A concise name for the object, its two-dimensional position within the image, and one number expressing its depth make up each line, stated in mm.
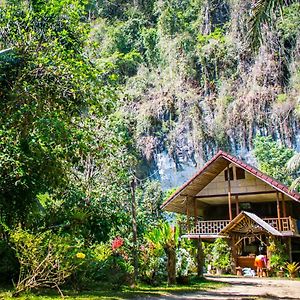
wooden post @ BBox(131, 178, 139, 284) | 10570
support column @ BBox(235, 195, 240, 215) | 20281
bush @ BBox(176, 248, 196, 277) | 11750
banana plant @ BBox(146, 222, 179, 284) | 10816
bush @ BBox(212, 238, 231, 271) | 18734
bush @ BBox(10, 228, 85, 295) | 7875
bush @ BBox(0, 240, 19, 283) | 9578
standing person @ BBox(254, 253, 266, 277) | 17156
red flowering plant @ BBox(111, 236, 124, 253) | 11805
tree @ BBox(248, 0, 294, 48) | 7902
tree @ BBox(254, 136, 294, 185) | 24766
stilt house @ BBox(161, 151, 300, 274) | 18547
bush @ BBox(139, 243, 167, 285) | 11055
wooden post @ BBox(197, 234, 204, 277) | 13555
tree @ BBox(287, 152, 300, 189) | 14953
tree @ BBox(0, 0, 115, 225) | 9406
